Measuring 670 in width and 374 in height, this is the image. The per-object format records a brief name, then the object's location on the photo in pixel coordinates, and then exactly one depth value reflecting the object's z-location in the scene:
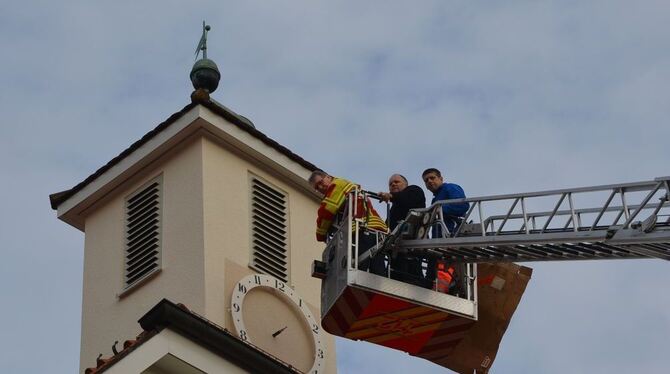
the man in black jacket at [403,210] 24.91
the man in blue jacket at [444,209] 24.52
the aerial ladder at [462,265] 22.80
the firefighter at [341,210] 24.91
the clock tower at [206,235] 28.56
